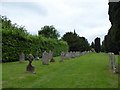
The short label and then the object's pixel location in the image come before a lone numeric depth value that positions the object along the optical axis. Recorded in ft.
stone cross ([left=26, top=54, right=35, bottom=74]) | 22.60
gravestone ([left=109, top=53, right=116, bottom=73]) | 23.36
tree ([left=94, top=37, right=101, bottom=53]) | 184.77
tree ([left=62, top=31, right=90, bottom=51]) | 140.71
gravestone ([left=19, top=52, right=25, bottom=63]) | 37.67
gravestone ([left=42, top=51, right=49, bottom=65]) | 34.24
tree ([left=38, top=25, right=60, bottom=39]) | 173.18
